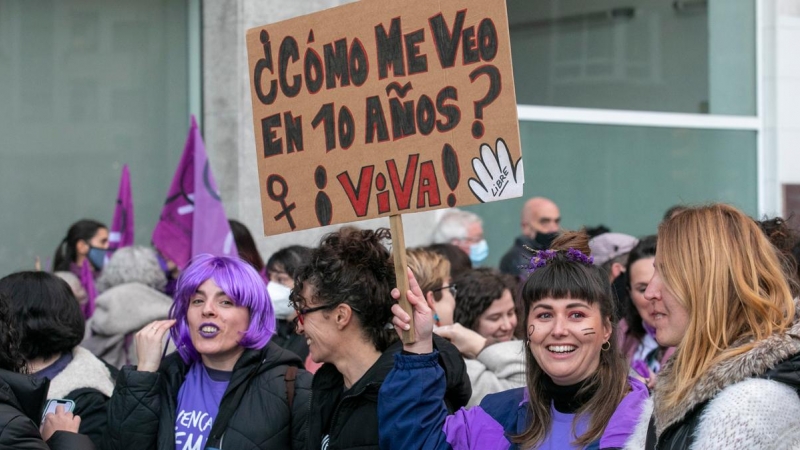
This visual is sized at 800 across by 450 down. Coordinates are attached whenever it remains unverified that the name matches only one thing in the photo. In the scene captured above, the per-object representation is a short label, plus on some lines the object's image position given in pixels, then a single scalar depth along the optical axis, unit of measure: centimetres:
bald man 833
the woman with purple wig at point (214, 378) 400
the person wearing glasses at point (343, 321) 377
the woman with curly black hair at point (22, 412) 334
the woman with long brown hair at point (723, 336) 251
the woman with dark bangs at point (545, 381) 336
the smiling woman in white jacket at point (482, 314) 485
